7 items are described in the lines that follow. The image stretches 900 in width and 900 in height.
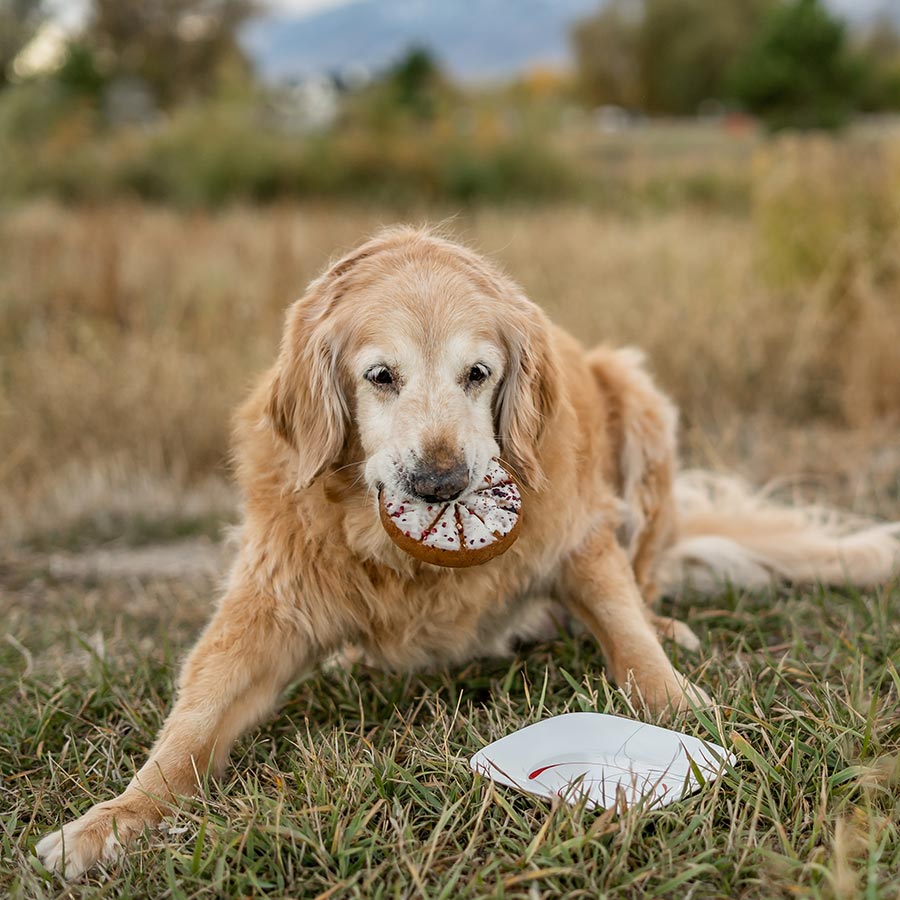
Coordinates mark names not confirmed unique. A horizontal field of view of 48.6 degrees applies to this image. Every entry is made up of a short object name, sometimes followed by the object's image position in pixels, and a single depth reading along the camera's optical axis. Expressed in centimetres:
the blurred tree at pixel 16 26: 984
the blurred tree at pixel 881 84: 3750
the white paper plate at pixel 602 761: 213
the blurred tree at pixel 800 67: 3192
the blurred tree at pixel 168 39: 3534
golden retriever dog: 238
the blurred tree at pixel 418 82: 2036
